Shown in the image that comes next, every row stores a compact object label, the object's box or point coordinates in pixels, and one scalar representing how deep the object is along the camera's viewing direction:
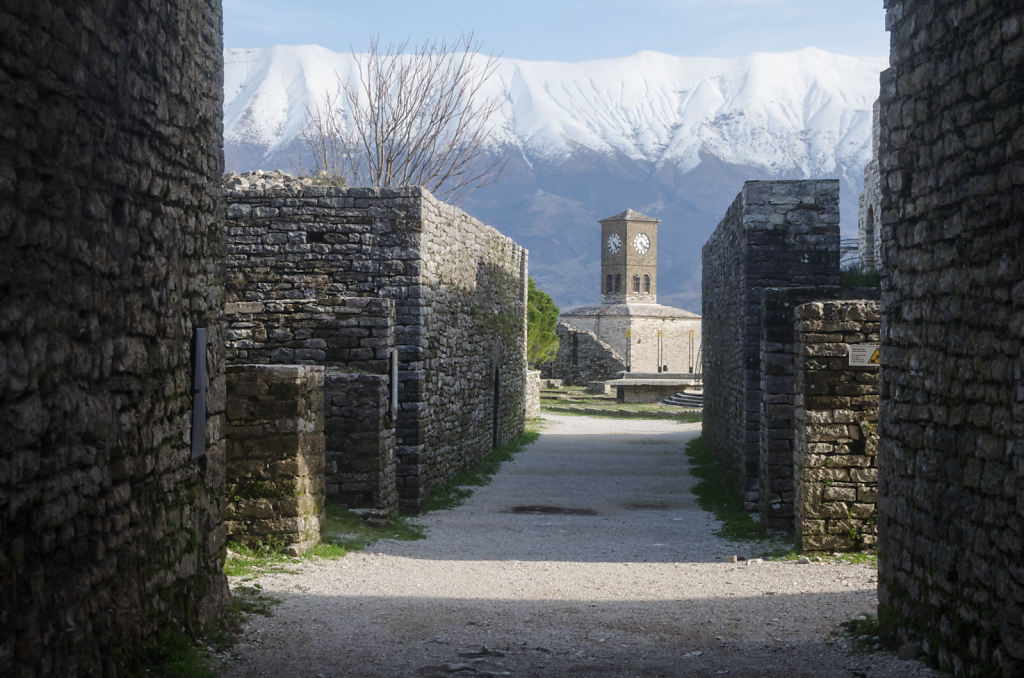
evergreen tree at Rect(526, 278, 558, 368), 47.47
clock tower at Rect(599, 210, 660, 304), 98.25
